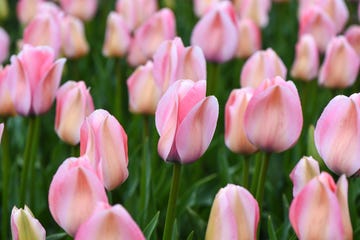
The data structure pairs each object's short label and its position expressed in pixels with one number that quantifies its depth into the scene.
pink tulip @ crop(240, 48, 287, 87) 1.32
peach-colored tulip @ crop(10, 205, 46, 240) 0.97
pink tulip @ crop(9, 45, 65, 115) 1.18
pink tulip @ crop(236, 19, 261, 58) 1.57
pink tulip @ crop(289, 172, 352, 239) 0.93
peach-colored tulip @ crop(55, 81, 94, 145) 1.17
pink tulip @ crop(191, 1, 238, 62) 1.38
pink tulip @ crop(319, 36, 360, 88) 1.40
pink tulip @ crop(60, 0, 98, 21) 1.82
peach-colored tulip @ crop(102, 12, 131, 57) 1.54
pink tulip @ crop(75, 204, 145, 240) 0.88
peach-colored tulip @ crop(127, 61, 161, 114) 1.32
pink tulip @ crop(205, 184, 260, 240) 0.94
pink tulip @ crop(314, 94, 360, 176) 1.01
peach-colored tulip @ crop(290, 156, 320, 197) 1.00
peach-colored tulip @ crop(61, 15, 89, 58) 1.54
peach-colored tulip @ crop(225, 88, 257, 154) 1.13
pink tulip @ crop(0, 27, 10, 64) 1.45
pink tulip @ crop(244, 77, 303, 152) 1.04
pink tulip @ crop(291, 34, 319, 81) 1.48
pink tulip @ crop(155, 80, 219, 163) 1.00
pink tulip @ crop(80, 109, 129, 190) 0.99
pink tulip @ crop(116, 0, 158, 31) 1.67
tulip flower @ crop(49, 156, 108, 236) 0.93
